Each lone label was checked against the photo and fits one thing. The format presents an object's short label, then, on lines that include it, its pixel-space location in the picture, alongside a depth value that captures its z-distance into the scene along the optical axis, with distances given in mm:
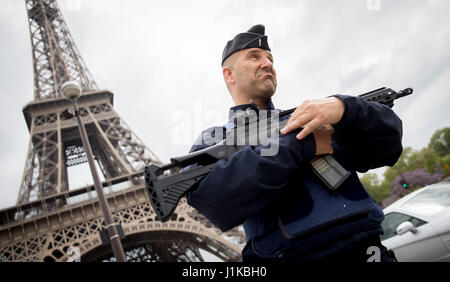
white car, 3494
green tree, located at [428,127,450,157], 43469
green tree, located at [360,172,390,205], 41869
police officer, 1197
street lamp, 6352
